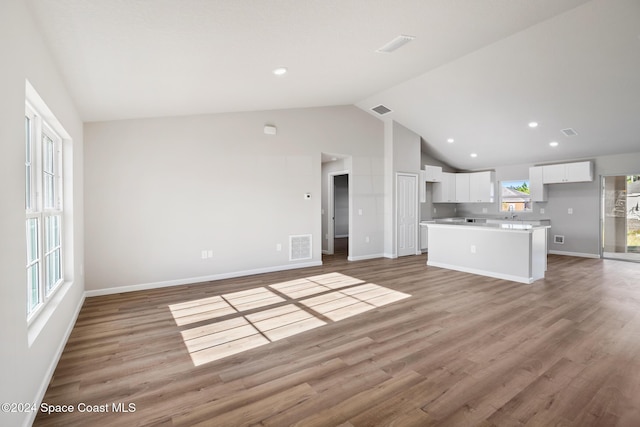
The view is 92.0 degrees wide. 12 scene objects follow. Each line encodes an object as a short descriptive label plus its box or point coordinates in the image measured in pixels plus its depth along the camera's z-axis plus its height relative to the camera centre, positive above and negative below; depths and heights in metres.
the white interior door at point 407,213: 7.35 -0.07
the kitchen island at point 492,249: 4.95 -0.69
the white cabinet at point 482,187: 8.45 +0.63
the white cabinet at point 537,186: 7.54 +0.58
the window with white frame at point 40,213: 2.26 +0.01
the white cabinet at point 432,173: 8.19 +1.00
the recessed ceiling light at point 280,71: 3.69 +1.71
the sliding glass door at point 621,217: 6.67 -0.19
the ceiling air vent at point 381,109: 6.72 +2.24
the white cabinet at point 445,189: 8.82 +0.60
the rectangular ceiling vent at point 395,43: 3.50 +1.96
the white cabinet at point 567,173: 6.86 +0.84
